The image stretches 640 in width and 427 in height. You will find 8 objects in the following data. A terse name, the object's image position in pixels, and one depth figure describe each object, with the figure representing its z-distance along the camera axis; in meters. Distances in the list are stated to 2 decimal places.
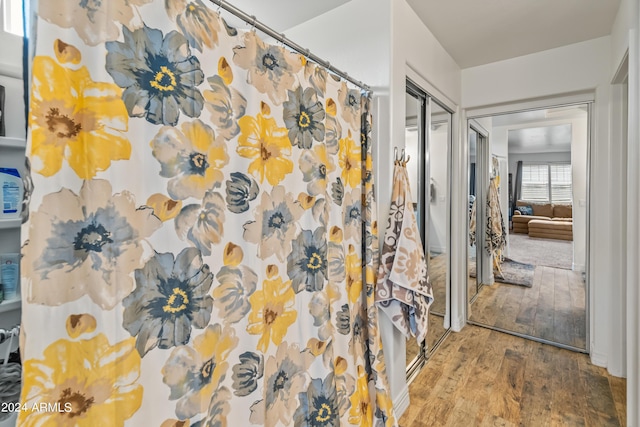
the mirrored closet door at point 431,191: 2.20
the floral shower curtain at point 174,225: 0.68
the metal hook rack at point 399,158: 1.76
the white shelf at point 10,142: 1.29
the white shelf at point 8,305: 1.25
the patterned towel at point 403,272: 1.62
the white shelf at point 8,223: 1.27
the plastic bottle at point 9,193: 1.31
